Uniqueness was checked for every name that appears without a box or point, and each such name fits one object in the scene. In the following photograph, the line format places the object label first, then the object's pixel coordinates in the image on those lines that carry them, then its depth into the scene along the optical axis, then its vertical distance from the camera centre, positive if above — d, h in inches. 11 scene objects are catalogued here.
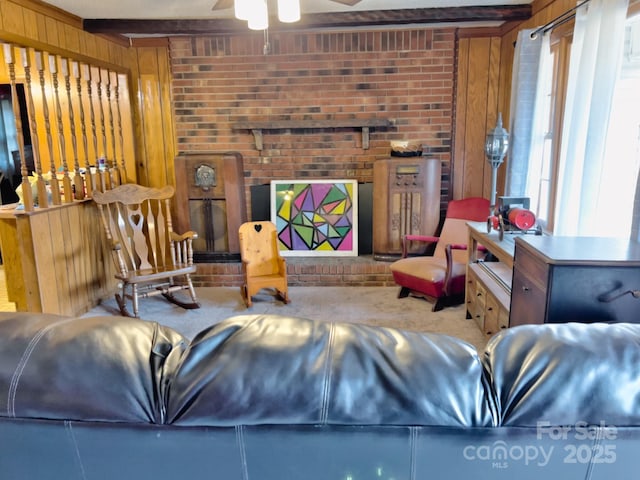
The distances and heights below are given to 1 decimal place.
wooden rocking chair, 140.0 -34.1
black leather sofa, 28.8 -16.4
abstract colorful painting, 176.6 -29.3
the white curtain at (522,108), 125.1 +7.6
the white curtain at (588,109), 89.2 +5.5
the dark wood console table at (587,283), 64.9 -20.5
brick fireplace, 168.6 +12.6
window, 92.3 -5.2
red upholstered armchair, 138.3 -38.6
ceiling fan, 111.2 +31.4
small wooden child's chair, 145.9 -39.7
